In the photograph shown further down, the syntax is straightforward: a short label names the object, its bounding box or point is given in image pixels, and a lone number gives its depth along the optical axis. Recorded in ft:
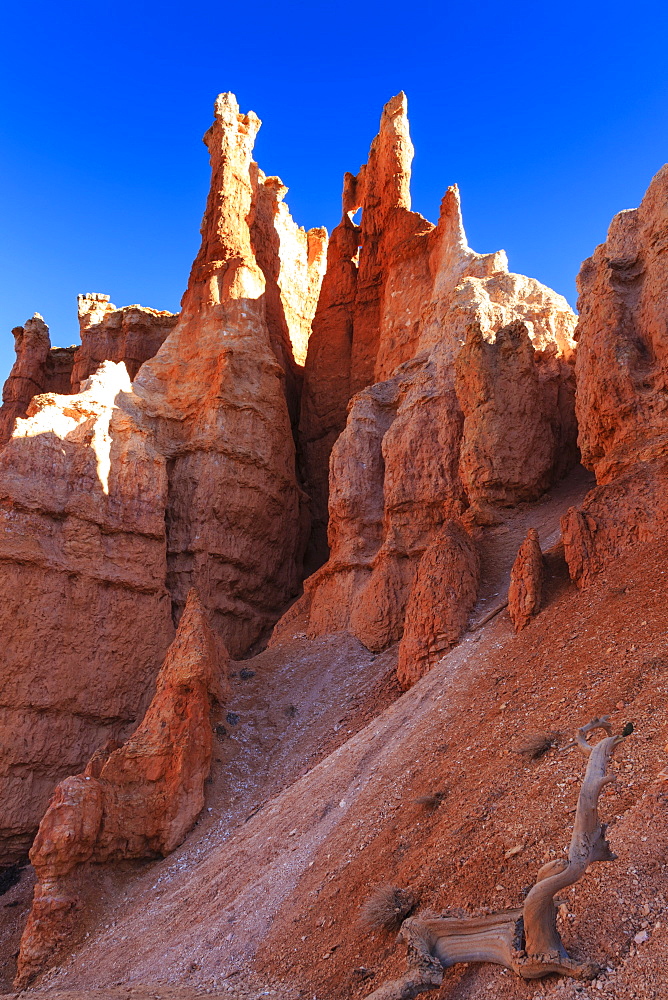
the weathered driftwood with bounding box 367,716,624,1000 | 19.57
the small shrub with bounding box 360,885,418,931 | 26.12
